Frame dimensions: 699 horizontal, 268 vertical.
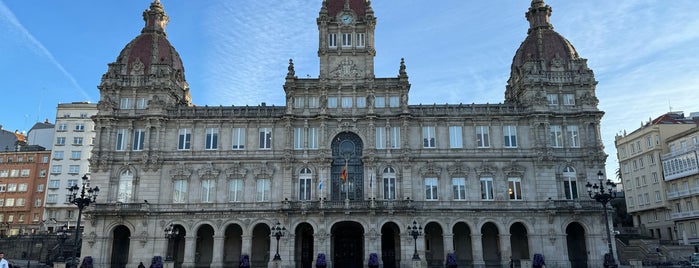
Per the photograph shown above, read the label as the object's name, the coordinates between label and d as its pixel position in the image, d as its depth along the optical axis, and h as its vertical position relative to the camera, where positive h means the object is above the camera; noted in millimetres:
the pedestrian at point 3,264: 18783 -460
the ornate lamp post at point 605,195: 35906 +3534
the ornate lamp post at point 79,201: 37281 +3550
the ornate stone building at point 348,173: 50156 +7557
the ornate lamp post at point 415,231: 45406 +1497
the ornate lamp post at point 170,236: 46938 +1238
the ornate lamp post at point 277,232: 46781 +1550
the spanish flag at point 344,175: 50688 +7139
